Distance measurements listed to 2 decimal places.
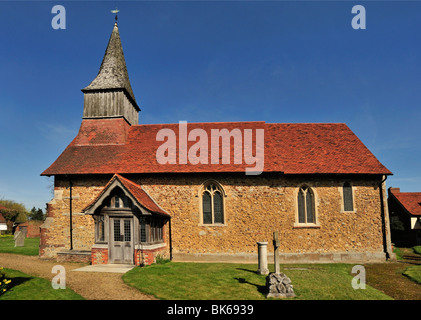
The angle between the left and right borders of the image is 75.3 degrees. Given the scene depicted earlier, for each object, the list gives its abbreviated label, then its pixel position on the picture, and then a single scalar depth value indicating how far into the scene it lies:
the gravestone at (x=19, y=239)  24.98
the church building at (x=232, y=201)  16.98
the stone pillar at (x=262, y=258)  12.90
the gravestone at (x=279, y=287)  9.41
